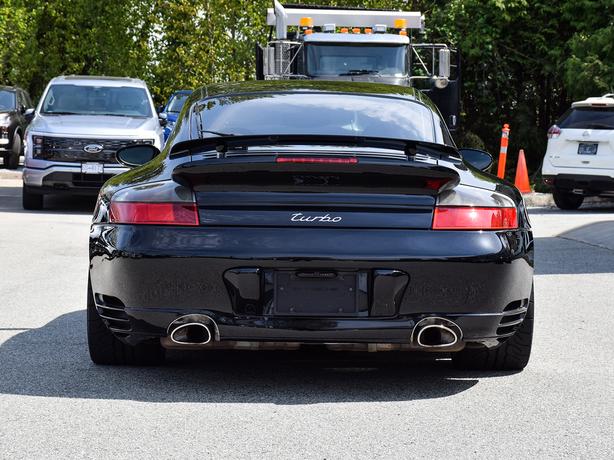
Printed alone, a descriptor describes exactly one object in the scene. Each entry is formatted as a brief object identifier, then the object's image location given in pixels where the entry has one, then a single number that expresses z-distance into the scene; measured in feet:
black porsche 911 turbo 19.58
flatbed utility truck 58.65
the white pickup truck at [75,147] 58.13
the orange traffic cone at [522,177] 76.02
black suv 92.17
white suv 63.26
